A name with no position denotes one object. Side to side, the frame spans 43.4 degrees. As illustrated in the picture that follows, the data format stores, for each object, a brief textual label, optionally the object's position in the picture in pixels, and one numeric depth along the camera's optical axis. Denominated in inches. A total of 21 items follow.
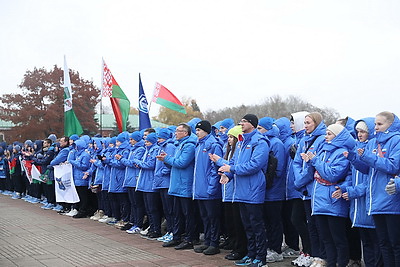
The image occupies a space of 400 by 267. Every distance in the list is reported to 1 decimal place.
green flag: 683.4
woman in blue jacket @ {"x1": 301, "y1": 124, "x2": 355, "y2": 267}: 252.6
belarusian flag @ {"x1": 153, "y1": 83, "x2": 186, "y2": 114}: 547.5
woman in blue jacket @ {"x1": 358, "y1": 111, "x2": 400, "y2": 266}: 223.0
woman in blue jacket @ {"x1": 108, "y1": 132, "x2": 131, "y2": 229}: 461.1
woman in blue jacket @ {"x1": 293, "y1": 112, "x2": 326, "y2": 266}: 268.1
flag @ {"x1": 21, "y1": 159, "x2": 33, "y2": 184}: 690.6
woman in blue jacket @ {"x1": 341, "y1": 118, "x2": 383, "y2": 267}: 241.0
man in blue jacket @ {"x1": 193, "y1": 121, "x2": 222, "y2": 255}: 336.5
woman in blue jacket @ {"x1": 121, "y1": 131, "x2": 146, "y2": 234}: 428.8
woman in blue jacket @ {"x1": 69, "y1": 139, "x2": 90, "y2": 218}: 533.6
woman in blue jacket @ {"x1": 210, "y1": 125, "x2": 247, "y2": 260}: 311.1
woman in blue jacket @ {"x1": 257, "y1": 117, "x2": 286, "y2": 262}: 309.3
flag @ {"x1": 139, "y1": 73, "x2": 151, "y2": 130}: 578.0
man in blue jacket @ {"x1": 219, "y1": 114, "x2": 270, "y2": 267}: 287.6
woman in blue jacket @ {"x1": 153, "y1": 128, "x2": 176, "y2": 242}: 379.9
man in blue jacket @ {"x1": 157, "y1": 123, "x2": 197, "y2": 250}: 355.3
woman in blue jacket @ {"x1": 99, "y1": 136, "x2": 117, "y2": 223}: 482.7
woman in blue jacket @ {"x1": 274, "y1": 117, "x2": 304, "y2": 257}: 329.7
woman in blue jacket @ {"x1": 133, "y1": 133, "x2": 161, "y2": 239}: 402.0
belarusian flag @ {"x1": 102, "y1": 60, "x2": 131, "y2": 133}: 615.8
